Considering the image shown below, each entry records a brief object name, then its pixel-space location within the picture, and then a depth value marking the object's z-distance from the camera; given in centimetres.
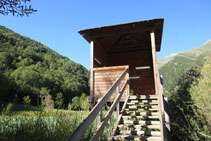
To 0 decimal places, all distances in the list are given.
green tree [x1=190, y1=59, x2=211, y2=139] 415
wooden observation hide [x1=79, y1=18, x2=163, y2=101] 595
